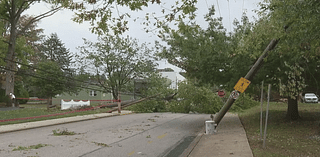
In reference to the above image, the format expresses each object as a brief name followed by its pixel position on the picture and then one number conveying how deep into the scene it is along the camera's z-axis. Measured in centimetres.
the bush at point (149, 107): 2761
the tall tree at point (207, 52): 1344
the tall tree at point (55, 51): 6094
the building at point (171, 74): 6398
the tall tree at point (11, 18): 2453
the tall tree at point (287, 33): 718
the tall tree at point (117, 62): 3416
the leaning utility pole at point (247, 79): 1046
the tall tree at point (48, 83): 4146
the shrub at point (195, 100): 2588
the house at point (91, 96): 5968
